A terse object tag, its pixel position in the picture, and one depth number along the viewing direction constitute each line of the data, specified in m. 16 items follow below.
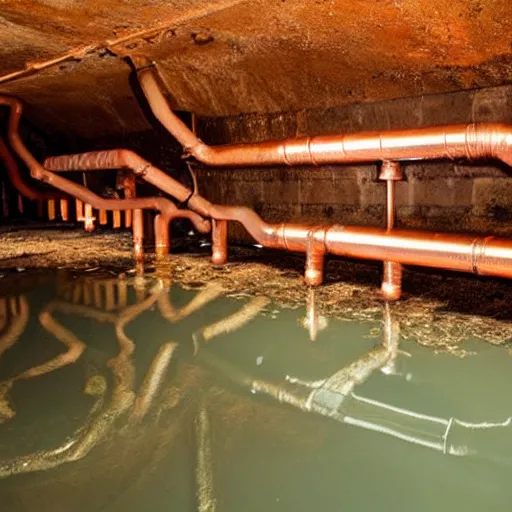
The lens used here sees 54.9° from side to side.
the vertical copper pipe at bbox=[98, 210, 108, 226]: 6.98
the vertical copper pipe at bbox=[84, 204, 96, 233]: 6.20
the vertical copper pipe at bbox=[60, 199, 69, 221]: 7.55
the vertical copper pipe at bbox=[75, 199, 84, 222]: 7.18
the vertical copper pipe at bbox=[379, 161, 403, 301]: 2.94
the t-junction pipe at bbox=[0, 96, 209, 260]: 4.64
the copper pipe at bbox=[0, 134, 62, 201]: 6.36
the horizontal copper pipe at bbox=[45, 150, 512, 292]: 2.53
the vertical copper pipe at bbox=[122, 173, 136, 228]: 4.99
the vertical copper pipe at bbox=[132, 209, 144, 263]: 4.90
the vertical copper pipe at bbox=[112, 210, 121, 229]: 6.82
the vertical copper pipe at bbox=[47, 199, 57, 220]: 7.66
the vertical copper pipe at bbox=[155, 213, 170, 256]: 4.70
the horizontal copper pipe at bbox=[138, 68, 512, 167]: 2.56
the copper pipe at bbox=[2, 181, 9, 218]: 7.58
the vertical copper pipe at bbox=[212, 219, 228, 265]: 4.10
